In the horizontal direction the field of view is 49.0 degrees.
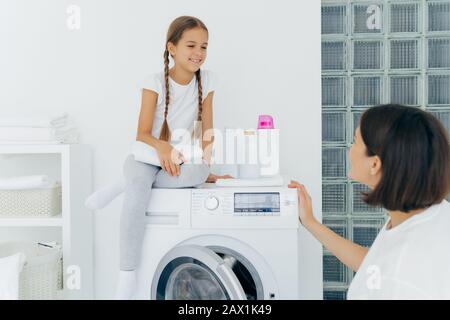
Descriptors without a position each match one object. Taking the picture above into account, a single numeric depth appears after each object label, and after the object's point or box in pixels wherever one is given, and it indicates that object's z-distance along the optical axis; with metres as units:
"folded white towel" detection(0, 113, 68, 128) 1.76
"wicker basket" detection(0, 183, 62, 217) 1.77
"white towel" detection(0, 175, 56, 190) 1.74
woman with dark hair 0.95
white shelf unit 1.75
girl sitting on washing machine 1.46
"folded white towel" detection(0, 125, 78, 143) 1.76
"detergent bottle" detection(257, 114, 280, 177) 1.69
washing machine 1.44
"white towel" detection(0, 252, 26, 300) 1.53
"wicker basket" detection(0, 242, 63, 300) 1.65
